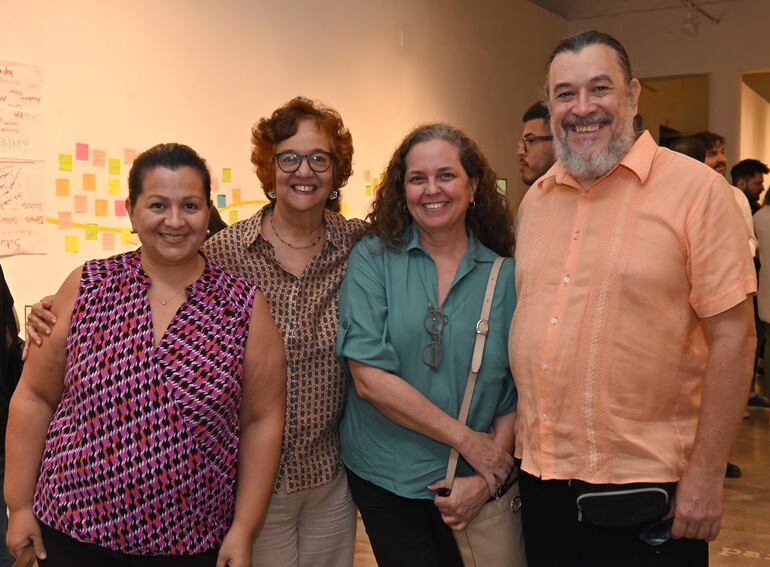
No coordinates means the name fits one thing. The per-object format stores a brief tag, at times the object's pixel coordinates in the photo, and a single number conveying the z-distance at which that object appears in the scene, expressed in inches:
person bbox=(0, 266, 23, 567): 108.3
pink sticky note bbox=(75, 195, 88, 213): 158.4
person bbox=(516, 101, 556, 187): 136.6
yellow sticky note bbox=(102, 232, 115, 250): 165.3
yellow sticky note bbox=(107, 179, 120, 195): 164.6
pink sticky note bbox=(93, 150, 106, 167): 161.2
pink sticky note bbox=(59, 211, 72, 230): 155.6
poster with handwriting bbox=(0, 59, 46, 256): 144.0
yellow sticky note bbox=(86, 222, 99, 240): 161.4
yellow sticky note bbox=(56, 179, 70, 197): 154.1
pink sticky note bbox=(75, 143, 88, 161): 157.5
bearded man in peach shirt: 72.6
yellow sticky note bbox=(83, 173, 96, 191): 159.5
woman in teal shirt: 85.9
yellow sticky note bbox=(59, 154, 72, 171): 154.4
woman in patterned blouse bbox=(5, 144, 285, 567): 73.6
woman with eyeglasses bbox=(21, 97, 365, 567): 92.7
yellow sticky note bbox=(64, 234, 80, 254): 156.9
